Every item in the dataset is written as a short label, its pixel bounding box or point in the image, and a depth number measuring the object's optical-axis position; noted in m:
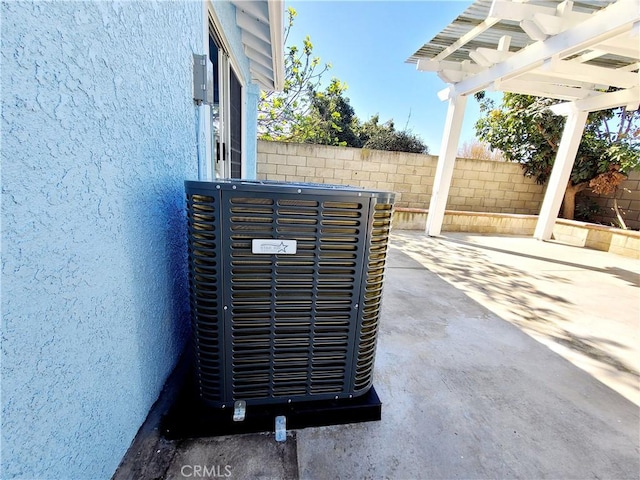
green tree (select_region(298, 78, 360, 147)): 8.90
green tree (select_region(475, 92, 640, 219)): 6.48
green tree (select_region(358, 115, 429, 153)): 10.12
